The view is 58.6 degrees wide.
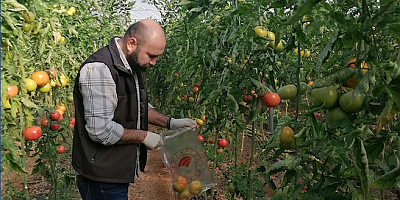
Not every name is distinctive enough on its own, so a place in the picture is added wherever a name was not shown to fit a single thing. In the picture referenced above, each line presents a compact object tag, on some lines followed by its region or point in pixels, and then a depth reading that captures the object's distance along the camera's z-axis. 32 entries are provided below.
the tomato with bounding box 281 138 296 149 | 1.22
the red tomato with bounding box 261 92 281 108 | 1.82
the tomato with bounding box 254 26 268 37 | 1.70
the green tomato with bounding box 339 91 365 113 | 0.87
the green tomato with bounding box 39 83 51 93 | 2.31
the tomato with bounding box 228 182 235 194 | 2.29
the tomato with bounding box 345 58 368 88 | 0.96
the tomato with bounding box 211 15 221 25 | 2.01
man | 1.54
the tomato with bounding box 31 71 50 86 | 2.16
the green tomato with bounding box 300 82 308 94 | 1.29
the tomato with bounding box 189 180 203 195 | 2.13
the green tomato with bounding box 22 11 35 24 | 1.42
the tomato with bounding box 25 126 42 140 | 2.10
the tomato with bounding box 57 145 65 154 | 2.98
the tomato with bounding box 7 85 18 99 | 1.30
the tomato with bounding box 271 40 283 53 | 1.73
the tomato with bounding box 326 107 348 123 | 0.93
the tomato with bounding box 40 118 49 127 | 2.57
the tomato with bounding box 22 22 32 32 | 1.59
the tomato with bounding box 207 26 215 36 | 2.01
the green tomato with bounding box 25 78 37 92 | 1.99
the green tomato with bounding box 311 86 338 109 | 0.93
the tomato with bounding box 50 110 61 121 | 2.45
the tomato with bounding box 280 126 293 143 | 1.21
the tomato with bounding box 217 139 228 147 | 2.84
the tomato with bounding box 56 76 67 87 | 2.52
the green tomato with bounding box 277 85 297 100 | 1.37
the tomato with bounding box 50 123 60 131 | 2.56
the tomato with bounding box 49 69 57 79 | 2.44
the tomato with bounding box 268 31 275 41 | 1.78
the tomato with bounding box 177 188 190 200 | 2.16
